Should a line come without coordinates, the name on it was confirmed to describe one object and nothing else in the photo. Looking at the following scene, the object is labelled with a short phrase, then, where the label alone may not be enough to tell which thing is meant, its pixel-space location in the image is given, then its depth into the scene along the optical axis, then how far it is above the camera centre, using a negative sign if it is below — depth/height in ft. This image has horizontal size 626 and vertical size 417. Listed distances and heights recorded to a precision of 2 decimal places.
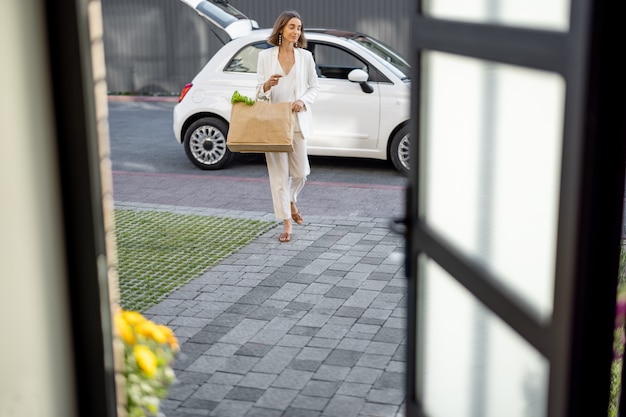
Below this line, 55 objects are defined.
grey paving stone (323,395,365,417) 16.14 -7.40
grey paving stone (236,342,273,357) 18.85 -7.42
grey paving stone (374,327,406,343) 19.57 -7.44
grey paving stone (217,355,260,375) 18.08 -7.43
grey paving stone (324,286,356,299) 22.38 -7.46
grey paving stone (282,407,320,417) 16.12 -7.40
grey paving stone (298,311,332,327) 20.45 -7.42
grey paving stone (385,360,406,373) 17.97 -7.41
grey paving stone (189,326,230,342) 19.61 -7.44
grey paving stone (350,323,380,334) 20.10 -7.45
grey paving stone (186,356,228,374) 18.11 -7.43
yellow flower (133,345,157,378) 12.21 -4.90
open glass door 7.57 -2.17
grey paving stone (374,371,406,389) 17.25 -7.41
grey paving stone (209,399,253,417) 16.21 -7.42
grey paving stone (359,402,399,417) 16.08 -7.38
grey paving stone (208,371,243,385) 17.54 -7.43
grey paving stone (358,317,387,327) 20.59 -7.46
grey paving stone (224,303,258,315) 21.33 -7.44
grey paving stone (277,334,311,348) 19.30 -7.41
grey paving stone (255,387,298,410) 16.51 -7.41
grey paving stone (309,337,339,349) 19.26 -7.43
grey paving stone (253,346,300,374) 18.07 -7.41
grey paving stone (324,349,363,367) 18.34 -7.42
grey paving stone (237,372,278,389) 17.37 -7.42
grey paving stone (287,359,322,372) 18.10 -7.41
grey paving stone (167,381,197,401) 16.89 -7.42
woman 26.04 -2.94
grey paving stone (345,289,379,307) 21.83 -7.47
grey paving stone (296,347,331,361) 18.61 -7.42
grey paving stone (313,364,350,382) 17.63 -7.41
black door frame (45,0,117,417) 9.53 -2.28
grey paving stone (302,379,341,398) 16.95 -7.41
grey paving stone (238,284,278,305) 22.02 -7.44
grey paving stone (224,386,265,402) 16.84 -7.43
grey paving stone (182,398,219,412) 16.51 -7.43
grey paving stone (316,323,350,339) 19.79 -7.43
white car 36.09 -4.64
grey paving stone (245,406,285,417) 16.15 -7.41
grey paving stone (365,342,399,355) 18.89 -7.43
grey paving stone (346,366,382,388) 17.53 -7.41
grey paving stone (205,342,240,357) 18.92 -7.43
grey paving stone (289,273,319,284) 23.48 -7.44
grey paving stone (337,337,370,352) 19.13 -7.44
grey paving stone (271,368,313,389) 17.33 -7.41
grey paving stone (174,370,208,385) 17.54 -7.43
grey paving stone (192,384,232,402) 16.90 -7.43
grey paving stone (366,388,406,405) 16.60 -7.39
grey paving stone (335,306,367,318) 21.08 -7.45
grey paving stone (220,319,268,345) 19.61 -7.42
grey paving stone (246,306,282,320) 20.90 -7.41
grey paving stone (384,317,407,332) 20.33 -7.46
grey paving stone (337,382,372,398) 16.94 -7.41
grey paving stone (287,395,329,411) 16.39 -7.40
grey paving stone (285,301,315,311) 21.44 -7.41
